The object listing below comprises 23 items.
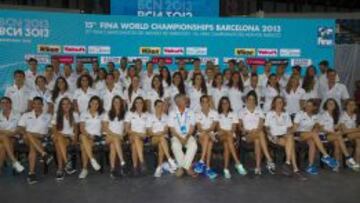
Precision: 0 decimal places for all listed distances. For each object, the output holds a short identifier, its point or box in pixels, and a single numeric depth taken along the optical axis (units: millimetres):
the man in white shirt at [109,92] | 7609
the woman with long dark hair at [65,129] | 6504
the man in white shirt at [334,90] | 8156
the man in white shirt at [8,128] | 6469
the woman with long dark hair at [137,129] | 6598
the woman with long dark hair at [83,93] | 7410
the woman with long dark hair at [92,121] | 6699
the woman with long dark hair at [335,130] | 6969
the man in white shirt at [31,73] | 7974
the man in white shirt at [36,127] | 6441
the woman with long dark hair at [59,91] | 7254
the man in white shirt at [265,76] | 8281
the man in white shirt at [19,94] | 7471
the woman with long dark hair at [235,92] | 7758
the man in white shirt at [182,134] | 6633
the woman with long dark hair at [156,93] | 7520
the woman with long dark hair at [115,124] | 6618
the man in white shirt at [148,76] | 8148
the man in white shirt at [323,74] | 8363
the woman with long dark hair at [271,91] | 7789
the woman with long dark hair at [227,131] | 6676
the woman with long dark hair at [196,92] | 7587
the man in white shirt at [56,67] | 8074
